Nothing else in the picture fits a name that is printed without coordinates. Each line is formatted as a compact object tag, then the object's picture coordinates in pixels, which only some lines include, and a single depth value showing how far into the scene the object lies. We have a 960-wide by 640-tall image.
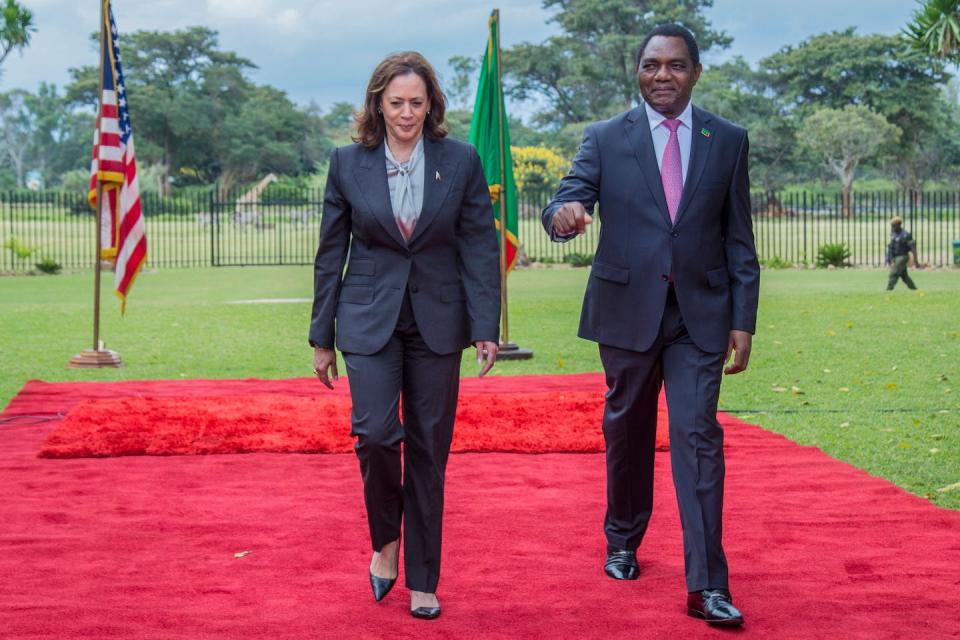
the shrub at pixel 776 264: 32.34
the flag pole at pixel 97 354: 12.70
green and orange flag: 12.53
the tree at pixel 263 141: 68.44
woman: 4.45
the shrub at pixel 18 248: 31.75
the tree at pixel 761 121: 57.00
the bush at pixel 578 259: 33.94
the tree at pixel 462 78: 82.31
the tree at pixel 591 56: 60.22
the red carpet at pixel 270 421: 7.77
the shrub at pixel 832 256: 32.09
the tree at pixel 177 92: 66.62
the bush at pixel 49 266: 31.06
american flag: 12.81
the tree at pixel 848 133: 54.28
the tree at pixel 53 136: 90.00
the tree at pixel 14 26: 33.31
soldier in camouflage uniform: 22.04
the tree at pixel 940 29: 23.92
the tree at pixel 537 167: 45.28
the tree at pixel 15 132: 100.00
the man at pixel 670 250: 4.52
